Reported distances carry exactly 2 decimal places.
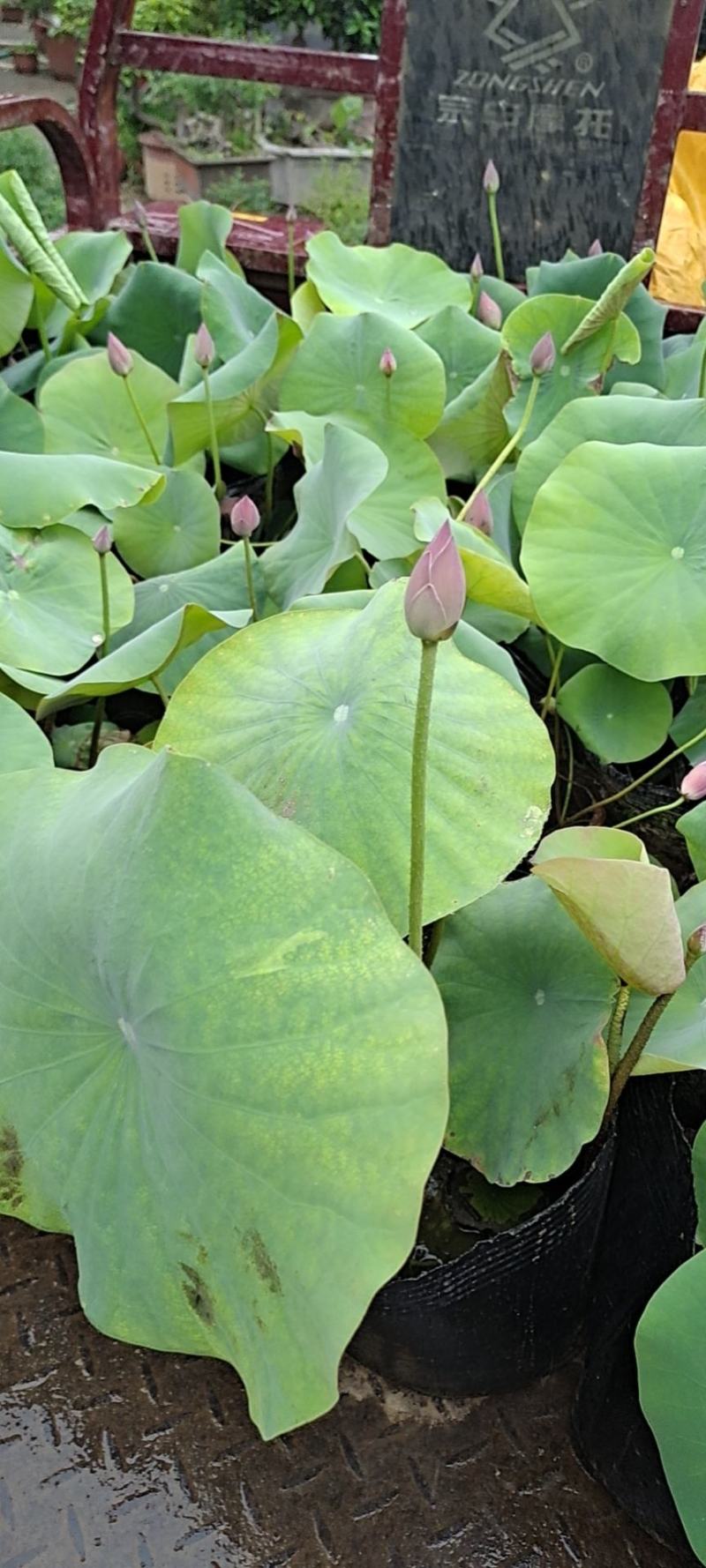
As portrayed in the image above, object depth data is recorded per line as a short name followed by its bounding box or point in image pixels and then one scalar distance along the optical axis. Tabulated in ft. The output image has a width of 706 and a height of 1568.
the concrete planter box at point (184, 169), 20.66
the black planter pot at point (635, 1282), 2.77
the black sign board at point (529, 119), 5.91
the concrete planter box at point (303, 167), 20.73
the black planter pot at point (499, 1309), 2.72
